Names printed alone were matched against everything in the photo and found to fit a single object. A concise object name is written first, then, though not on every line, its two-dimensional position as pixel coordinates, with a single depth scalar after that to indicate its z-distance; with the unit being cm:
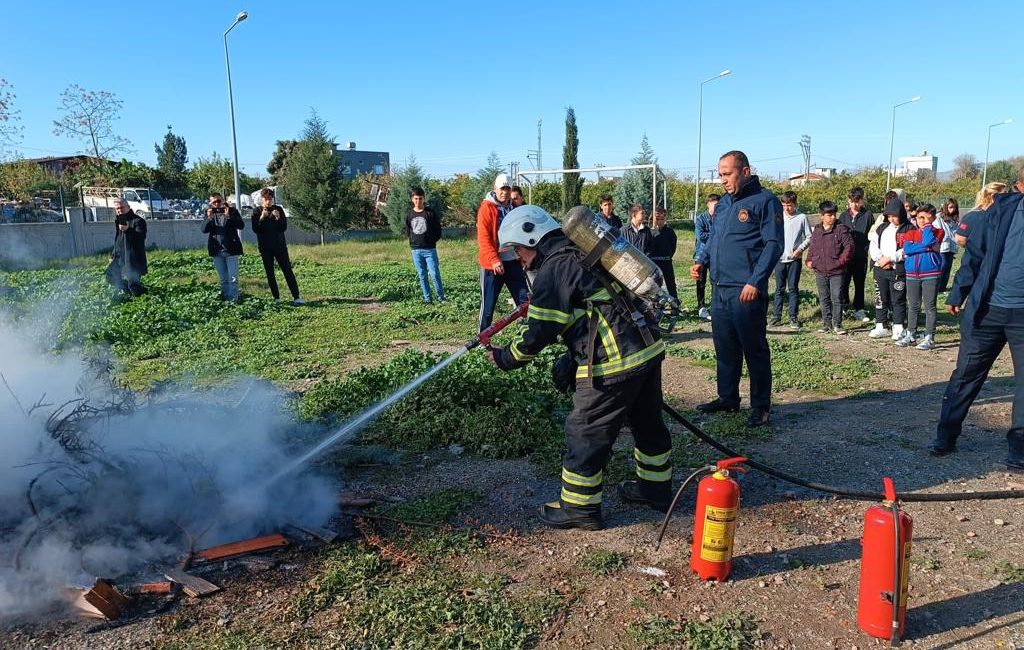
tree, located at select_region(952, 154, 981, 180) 7224
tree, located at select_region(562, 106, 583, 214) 4725
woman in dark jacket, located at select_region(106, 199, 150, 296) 1182
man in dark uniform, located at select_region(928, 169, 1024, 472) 475
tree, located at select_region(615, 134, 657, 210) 3672
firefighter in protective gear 384
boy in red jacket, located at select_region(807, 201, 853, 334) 977
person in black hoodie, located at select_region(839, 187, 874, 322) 1084
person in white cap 874
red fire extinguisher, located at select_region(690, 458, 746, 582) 338
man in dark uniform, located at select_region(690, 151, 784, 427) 571
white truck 3216
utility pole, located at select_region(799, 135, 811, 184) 6191
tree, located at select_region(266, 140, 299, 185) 4558
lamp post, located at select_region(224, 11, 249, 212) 2339
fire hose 390
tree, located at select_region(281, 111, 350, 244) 3066
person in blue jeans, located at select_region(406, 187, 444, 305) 1187
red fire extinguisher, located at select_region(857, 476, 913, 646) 296
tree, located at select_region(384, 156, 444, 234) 3228
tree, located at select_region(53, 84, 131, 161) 3145
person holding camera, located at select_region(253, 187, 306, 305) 1180
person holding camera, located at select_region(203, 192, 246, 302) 1158
